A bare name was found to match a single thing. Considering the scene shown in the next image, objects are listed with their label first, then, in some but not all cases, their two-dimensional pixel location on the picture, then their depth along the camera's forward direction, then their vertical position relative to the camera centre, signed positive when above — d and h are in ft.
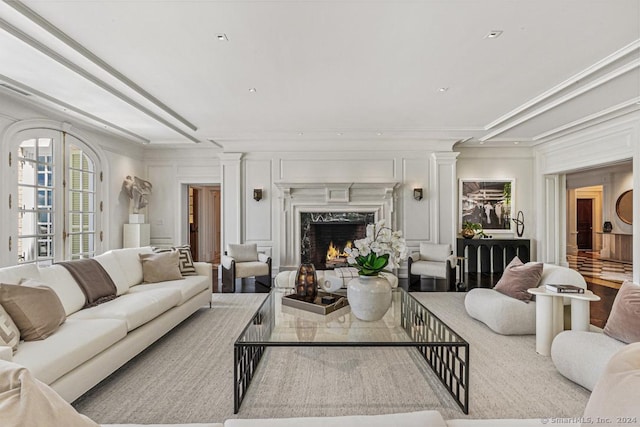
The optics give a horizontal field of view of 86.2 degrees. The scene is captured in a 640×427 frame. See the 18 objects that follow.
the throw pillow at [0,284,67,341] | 6.68 -1.90
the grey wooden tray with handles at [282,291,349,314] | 9.14 -2.44
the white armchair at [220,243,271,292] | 17.33 -2.58
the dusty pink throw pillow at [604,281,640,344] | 6.91 -2.14
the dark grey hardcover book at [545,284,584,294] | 8.80 -1.97
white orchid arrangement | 8.74 -0.95
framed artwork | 22.26 +0.70
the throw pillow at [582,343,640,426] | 2.83 -1.59
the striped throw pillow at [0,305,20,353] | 6.18 -2.14
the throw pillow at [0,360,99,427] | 2.56 -1.47
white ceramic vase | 8.64 -2.12
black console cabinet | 20.85 -2.42
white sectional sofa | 6.32 -2.53
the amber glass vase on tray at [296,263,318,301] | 10.11 -2.05
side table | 8.82 -2.72
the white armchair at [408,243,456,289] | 17.76 -2.64
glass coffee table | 7.03 -2.74
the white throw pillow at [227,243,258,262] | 18.76 -2.07
